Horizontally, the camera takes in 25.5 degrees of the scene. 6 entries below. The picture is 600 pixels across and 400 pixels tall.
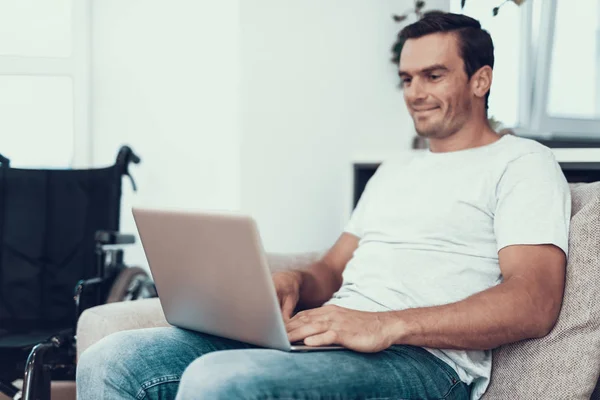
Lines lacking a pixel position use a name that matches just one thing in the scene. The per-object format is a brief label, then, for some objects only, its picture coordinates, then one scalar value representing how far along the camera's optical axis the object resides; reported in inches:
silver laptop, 82.8
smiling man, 85.3
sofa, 89.9
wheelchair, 126.0
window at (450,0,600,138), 144.5
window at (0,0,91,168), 153.5
